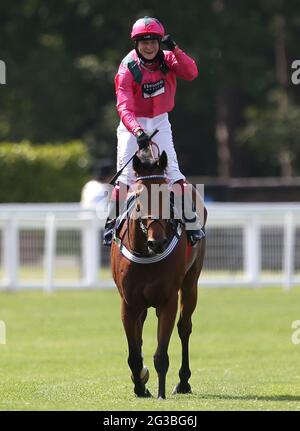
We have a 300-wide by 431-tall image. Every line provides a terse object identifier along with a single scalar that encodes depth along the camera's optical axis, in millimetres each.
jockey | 19281
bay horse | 18328
